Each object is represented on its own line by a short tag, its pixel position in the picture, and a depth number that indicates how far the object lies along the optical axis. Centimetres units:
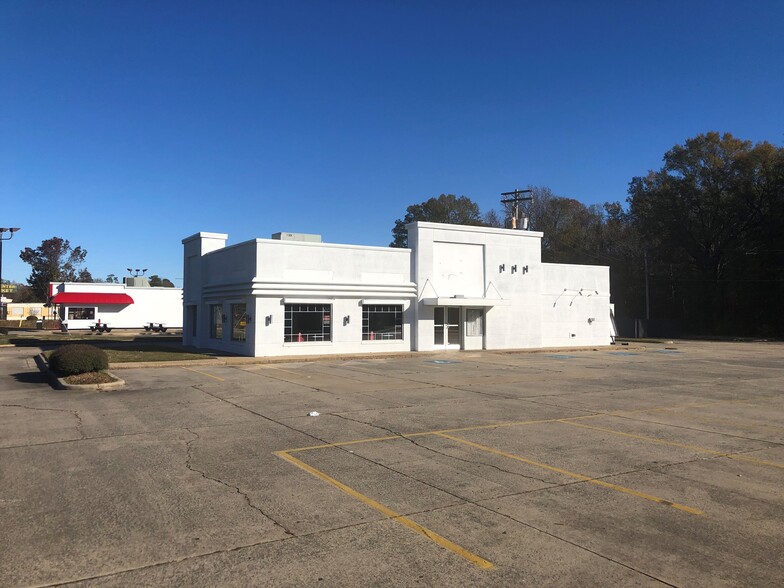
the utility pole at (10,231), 4478
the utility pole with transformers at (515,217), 3647
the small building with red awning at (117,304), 5356
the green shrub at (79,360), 1622
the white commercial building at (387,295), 2566
